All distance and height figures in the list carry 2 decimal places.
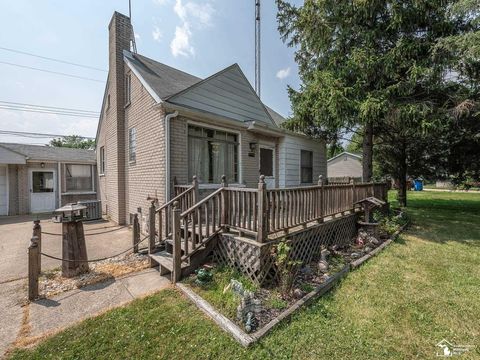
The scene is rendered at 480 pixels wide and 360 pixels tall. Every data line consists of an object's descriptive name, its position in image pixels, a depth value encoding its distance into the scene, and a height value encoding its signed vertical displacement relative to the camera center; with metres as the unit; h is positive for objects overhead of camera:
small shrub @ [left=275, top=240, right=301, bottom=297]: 3.51 -1.52
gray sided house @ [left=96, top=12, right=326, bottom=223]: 6.15 +1.42
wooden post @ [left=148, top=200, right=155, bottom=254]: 4.88 -1.19
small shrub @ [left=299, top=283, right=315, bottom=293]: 3.66 -1.81
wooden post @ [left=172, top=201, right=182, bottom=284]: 3.99 -1.18
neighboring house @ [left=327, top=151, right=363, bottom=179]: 28.73 +1.50
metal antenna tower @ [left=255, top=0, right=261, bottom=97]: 12.73 +7.89
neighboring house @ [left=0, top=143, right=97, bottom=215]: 11.20 +0.12
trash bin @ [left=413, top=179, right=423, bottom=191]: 30.26 -1.35
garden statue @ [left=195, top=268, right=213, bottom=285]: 3.86 -1.69
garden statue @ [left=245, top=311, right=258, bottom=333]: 2.76 -1.80
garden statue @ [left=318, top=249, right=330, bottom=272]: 4.39 -1.68
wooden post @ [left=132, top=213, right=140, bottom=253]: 5.46 -1.30
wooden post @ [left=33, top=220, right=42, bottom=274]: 4.17 -0.91
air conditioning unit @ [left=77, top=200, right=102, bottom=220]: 10.03 -1.33
